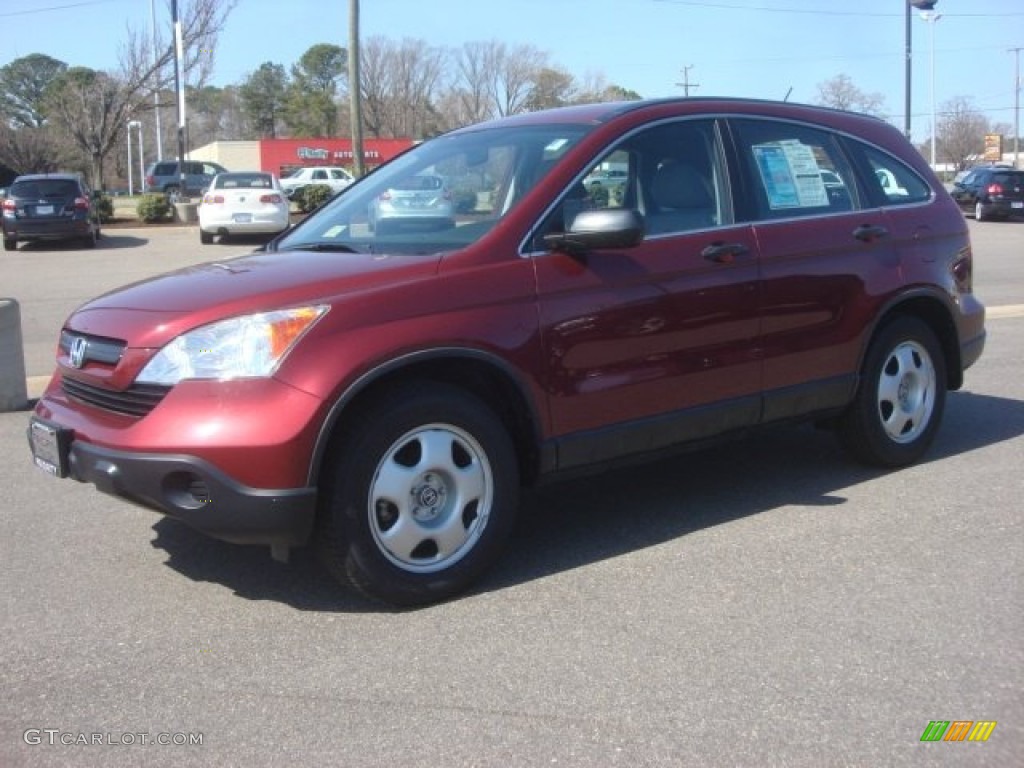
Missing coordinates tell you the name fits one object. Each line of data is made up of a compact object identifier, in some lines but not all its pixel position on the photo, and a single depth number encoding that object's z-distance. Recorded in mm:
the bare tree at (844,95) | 50812
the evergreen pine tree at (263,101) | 95688
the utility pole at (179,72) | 29234
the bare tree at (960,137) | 79125
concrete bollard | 7422
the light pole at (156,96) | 32281
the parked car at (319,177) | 44375
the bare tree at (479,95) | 63406
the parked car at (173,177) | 43344
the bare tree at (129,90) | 31703
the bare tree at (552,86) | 58219
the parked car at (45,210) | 21578
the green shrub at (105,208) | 27938
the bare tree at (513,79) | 61219
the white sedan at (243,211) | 22062
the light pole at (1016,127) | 75862
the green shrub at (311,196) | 29078
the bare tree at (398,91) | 69250
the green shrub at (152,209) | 28406
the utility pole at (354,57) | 22359
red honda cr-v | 3623
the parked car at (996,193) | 29516
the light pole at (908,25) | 36094
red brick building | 65938
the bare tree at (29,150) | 44594
